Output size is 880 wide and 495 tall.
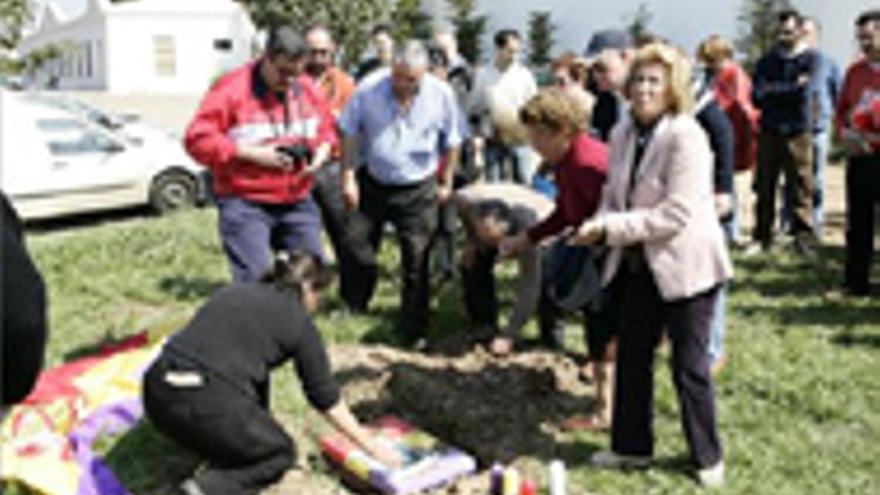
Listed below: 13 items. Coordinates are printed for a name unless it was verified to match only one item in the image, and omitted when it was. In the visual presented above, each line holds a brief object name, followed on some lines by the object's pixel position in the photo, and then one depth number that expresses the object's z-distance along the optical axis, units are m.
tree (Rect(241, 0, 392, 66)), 43.44
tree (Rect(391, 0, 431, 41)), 46.18
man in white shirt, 8.62
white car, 10.71
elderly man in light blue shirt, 5.55
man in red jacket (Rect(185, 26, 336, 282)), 4.77
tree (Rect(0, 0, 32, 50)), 19.78
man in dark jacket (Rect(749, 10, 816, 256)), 7.88
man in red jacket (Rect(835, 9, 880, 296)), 6.31
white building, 46.03
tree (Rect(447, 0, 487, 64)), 55.19
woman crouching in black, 3.71
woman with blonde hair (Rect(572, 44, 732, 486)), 3.61
